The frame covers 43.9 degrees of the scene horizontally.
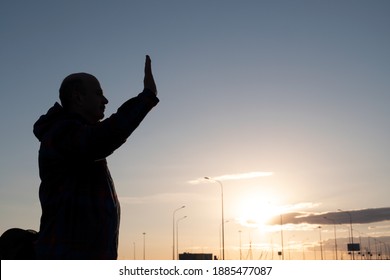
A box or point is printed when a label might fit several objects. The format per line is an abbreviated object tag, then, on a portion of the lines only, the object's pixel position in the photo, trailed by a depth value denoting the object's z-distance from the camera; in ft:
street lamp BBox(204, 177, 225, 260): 181.69
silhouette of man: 8.23
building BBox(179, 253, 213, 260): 300.85
